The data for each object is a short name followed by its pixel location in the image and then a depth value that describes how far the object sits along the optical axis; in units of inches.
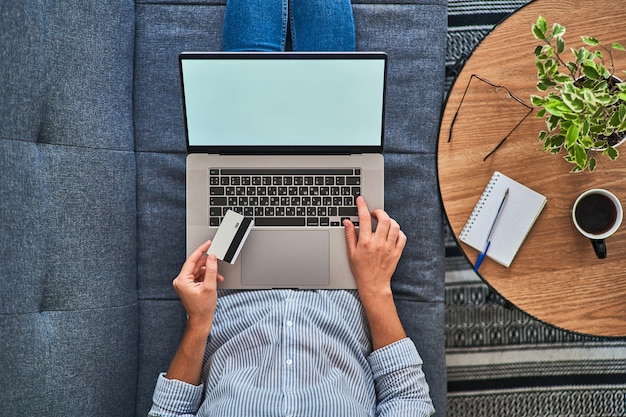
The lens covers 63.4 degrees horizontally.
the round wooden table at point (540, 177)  43.7
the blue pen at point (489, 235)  43.6
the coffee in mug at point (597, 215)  42.6
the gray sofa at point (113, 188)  40.8
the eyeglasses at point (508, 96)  44.0
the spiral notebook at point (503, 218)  43.5
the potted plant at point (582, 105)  33.1
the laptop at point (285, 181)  45.1
